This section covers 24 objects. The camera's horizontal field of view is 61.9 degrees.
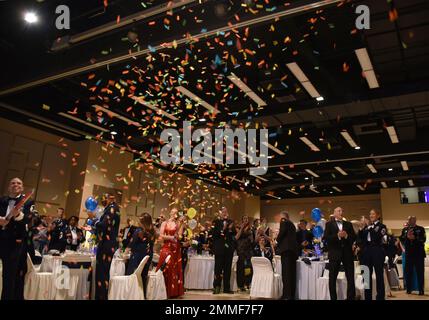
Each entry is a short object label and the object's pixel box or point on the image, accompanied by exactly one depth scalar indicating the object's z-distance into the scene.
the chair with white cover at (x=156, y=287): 5.43
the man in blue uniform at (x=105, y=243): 4.98
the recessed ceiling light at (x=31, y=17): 5.38
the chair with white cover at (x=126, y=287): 4.81
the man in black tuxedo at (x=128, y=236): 7.57
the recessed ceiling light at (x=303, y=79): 6.60
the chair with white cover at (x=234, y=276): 8.27
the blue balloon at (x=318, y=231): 9.16
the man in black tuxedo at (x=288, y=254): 6.41
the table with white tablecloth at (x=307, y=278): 6.49
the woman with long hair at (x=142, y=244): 5.29
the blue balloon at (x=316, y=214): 9.25
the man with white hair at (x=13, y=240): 4.14
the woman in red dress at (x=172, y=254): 6.69
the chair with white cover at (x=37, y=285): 4.63
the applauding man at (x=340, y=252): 5.80
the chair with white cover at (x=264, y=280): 6.61
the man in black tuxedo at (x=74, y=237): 7.31
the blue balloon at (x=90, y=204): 7.74
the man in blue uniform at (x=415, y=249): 7.88
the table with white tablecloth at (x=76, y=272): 4.82
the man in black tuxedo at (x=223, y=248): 7.46
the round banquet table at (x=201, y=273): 8.63
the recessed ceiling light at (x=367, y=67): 6.13
